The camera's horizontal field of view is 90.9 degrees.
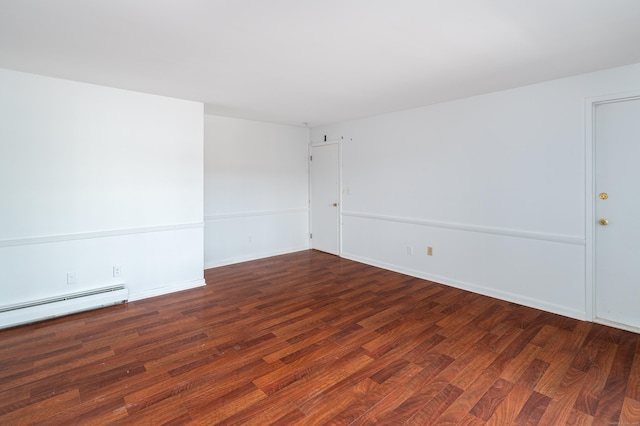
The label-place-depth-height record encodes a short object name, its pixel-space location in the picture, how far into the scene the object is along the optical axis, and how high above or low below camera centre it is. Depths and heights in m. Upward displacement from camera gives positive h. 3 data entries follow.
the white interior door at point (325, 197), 5.81 +0.30
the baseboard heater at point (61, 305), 3.00 -0.93
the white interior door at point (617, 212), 2.88 -0.01
